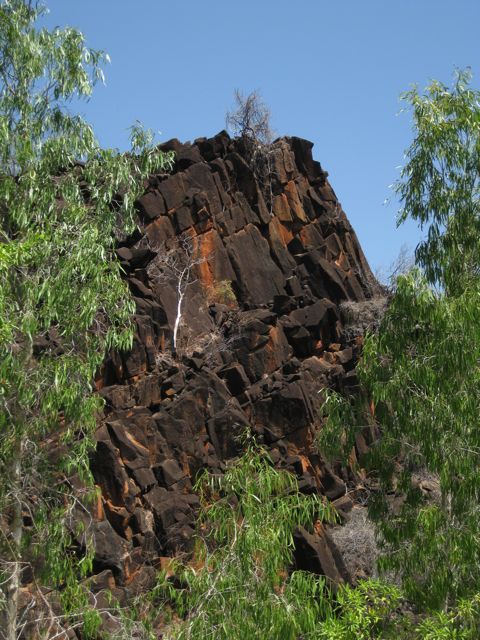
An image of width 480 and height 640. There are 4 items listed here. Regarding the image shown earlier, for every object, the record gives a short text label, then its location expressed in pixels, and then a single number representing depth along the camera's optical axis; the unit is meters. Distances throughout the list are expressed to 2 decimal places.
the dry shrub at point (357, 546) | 23.31
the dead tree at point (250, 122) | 37.94
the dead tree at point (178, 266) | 29.55
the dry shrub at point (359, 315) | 31.44
